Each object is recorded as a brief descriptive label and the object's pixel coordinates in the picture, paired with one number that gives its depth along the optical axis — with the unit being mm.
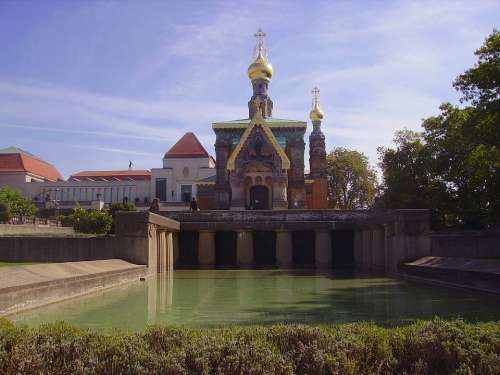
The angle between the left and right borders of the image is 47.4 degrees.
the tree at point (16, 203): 71881
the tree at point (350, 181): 82250
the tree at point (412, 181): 43719
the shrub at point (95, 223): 45312
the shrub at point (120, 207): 48781
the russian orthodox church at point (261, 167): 57219
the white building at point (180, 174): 95438
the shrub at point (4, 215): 56000
